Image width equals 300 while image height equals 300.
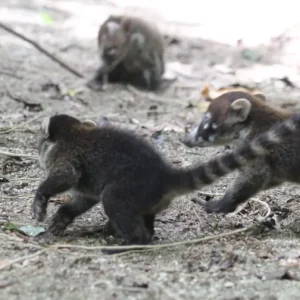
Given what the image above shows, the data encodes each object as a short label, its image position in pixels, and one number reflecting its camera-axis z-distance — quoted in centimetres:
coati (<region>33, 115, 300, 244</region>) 1062
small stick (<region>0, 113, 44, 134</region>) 1696
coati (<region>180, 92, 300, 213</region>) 1228
